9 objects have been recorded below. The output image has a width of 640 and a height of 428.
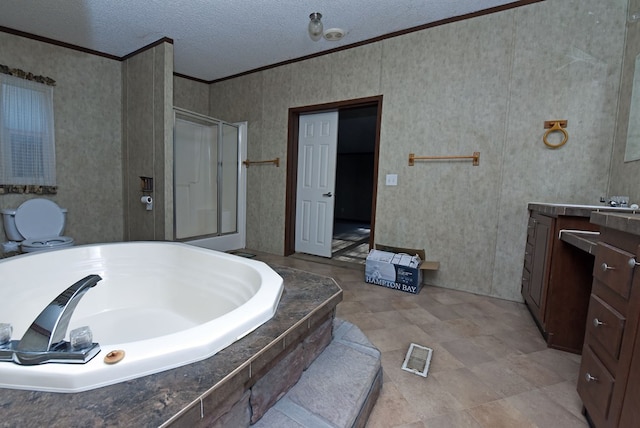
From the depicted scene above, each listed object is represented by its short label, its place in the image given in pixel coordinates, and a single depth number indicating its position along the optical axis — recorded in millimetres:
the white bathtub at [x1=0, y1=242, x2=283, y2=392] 811
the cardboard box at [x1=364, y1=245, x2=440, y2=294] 2566
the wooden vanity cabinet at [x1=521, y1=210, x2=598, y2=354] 1639
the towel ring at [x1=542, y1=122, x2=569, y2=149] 2176
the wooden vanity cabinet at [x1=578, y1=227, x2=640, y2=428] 859
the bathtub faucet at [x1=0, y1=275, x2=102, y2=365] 685
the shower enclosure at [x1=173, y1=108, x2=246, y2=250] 3457
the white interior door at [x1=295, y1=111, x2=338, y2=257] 3473
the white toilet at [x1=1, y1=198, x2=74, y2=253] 2562
